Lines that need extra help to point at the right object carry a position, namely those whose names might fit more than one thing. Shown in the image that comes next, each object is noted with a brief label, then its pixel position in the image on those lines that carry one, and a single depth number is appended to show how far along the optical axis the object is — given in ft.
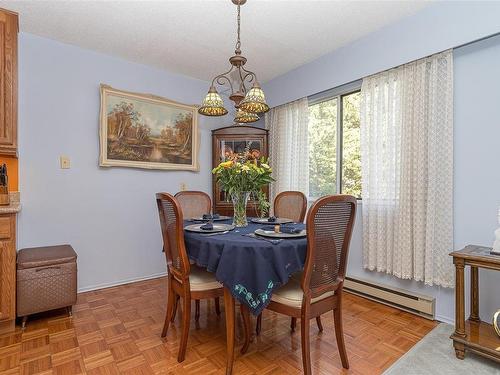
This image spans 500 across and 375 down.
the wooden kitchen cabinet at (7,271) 6.75
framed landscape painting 10.09
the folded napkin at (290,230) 5.96
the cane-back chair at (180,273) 5.63
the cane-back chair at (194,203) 9.15
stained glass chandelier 6.80
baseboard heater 7.66
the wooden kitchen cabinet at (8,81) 7.11
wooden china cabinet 12.38
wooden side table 5.52
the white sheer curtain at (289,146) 11.44
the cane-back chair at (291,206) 8.82
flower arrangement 6.70
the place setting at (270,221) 7.41
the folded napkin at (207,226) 6.19
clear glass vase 6.98
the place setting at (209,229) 6.01
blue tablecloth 5.02
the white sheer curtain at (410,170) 7.39
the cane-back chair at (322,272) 4.84
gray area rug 5.44
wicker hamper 7.13
